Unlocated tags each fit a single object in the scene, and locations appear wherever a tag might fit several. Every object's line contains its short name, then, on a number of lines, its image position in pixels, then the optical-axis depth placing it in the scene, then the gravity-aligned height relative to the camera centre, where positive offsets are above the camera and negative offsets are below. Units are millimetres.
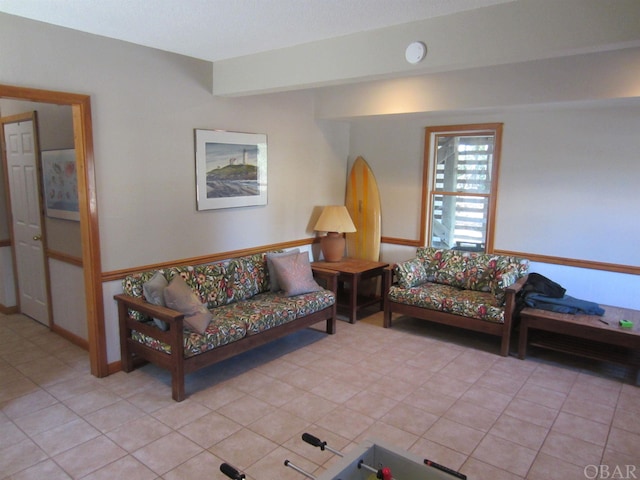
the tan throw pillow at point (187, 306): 3133 -916
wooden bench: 3379 -1172
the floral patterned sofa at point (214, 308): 3061 -1057
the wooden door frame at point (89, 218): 3047 -314
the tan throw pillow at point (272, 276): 4205 -918
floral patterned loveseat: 3900 -1061
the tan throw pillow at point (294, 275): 4070 -893
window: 4629 -38
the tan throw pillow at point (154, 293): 3178 -826
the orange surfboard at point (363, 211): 5352 -392
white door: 4168 -422
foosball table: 1375 -913
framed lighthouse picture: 3889 +66
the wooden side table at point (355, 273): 4625 -990
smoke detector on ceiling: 2613 +738
